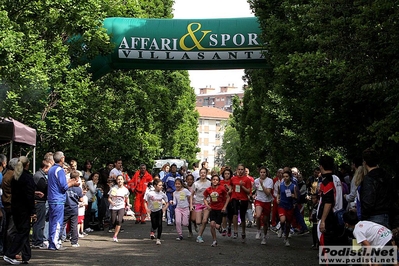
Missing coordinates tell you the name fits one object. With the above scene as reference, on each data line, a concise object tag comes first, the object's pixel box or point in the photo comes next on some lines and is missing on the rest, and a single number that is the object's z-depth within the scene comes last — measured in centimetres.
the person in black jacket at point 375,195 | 1010
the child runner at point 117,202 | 2000
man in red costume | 2748
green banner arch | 2803
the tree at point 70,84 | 2073
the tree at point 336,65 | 1398
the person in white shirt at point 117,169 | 2473
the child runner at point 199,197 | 2050
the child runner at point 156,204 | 1961
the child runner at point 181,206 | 2075
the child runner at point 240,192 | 2069
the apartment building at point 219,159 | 18748
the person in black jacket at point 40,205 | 1639
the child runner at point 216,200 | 1961
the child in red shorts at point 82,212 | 1998
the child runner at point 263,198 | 2031
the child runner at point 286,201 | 1967
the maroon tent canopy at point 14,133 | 1819
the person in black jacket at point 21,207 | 1397
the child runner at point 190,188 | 2094
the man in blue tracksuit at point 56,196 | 1647
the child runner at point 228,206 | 2069
